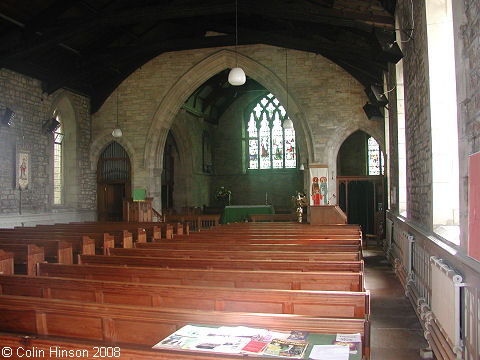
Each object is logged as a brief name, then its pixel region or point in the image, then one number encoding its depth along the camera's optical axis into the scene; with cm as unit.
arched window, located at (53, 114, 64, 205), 1230
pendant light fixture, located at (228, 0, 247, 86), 820
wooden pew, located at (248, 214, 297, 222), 1265
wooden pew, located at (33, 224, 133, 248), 620
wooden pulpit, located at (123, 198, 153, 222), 1089
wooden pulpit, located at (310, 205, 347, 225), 898
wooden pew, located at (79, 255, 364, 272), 368
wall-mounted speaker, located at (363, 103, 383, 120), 1087
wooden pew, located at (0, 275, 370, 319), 256
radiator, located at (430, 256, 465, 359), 285
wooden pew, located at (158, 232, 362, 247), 533
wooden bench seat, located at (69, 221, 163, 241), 711
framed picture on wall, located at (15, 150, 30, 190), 1020
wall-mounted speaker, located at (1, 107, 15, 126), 983
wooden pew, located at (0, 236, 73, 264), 497
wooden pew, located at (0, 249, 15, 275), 418
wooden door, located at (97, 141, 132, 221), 1361
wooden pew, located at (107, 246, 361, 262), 417
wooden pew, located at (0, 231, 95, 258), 502
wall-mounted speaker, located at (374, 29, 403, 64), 617
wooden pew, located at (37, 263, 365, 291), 318
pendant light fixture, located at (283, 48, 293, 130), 1199
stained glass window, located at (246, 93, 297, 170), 1928
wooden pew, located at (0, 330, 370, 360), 169
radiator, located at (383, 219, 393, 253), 875
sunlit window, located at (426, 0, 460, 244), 420
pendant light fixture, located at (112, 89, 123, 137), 1206
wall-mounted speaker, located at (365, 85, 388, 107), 859
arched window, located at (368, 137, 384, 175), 1727
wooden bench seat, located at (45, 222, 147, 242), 689
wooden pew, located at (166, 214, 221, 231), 1204
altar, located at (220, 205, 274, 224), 1490
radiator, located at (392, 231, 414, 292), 547
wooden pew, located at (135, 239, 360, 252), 489
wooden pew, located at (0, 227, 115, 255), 539
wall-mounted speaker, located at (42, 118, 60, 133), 1120
